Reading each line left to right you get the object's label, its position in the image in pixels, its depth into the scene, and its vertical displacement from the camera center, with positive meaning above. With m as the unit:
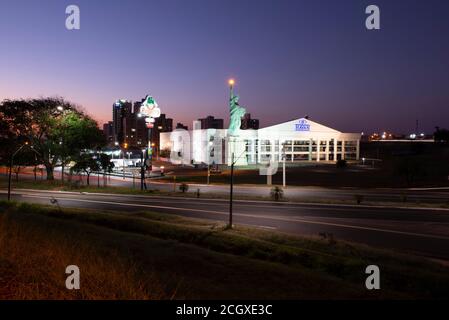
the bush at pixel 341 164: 81.00 -1.43
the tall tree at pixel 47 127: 55.00 +4.26
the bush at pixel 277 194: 34.21 -3.25
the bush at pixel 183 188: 42.69 -3.31
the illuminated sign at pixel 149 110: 57.62 +6.96
